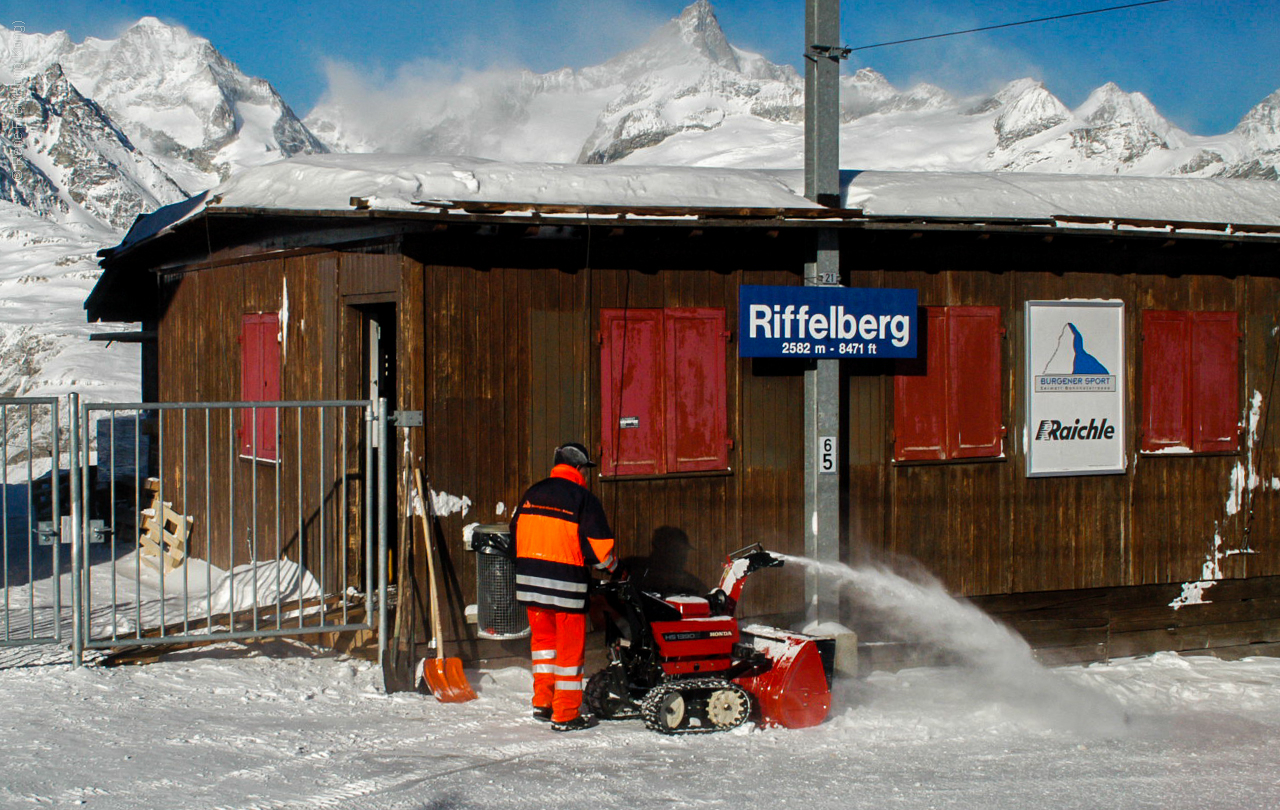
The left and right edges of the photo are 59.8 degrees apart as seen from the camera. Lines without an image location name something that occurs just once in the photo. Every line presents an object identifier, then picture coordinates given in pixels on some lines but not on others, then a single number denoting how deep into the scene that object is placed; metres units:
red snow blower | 7.02
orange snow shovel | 7.69
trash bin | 8.10
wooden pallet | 11.51
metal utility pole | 8.84
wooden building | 8.30
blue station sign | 8.75
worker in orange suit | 6.91
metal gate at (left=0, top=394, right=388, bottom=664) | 7.66
